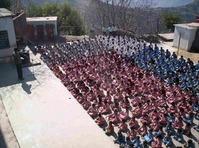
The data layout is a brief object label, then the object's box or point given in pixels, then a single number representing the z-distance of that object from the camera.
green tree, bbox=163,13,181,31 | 18.71
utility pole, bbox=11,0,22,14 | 22.36
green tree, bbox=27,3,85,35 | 21.36
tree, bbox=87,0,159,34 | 24.81
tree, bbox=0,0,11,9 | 16.51
